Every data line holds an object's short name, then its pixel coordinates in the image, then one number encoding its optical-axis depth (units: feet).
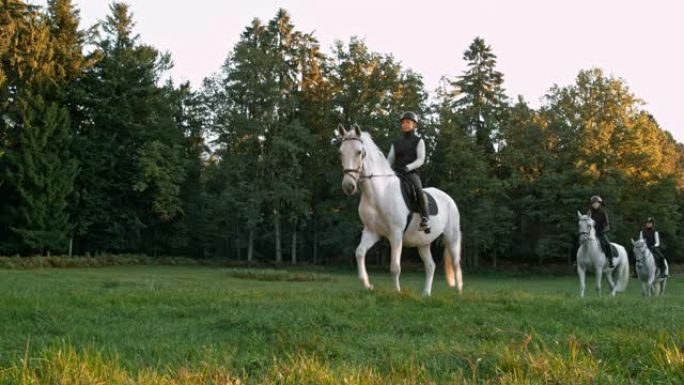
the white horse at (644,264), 87.15
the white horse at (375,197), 38.58
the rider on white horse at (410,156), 41.96
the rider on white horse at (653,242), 88.11
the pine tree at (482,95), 197.77
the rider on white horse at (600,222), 71.97
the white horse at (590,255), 70.44
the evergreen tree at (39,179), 160.25
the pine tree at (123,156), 178.70
